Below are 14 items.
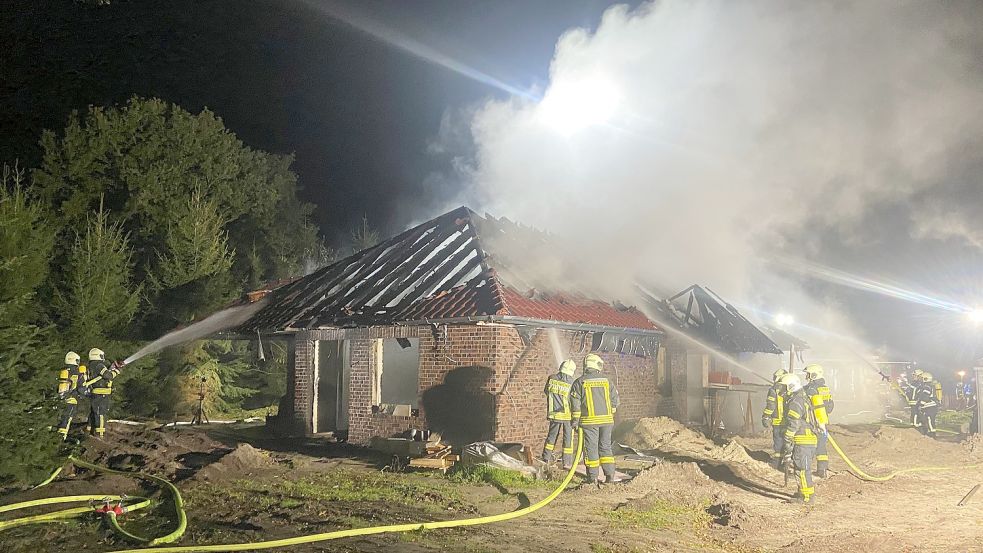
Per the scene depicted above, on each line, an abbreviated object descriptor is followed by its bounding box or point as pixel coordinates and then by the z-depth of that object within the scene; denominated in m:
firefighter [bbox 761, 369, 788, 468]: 9.56
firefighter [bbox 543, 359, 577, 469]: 9.63
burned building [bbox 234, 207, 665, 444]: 11.45
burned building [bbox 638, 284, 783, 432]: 16.67
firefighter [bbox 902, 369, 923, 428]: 18.00
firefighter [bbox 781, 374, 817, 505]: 8.81
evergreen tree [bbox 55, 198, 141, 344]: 17.86
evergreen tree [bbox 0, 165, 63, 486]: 7.32
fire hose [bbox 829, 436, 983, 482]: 10.23
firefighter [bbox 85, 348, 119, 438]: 12.15
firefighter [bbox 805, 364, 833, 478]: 9.21
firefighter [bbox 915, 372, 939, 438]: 17.66
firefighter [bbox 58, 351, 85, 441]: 11.29
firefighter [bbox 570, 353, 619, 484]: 9.20
